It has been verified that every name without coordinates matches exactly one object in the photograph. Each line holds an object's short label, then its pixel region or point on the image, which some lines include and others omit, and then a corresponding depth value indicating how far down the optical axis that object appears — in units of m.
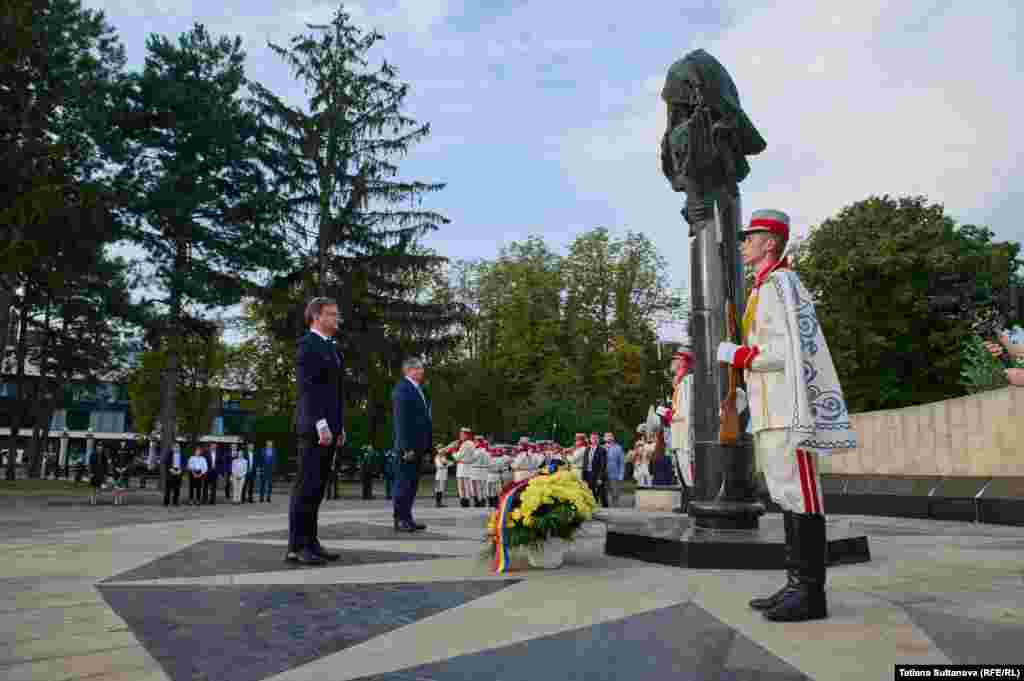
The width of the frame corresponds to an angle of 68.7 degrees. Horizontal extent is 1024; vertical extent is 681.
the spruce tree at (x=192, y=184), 28.08
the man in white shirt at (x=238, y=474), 20.98
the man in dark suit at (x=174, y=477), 19.12
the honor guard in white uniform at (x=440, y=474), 18.25
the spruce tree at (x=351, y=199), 28.98
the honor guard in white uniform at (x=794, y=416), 3.80
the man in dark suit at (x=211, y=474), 20.73
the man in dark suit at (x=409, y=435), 8.34
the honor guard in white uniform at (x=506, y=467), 21.98
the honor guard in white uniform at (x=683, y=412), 8.98
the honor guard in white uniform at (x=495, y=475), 19.81
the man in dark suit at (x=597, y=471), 19.06
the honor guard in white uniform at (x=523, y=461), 20.45
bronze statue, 7.28
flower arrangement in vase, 5.45
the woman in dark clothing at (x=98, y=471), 19.58
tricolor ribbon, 5.45
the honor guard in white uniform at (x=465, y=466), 18.30
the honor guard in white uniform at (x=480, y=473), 18.64
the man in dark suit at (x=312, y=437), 5.94
